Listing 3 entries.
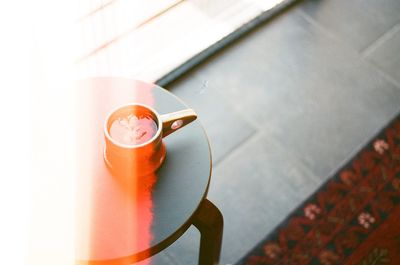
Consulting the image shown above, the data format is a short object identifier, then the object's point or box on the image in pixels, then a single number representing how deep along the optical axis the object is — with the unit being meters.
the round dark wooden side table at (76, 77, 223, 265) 0.98
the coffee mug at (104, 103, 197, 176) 1.01
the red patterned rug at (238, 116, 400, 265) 1.60
